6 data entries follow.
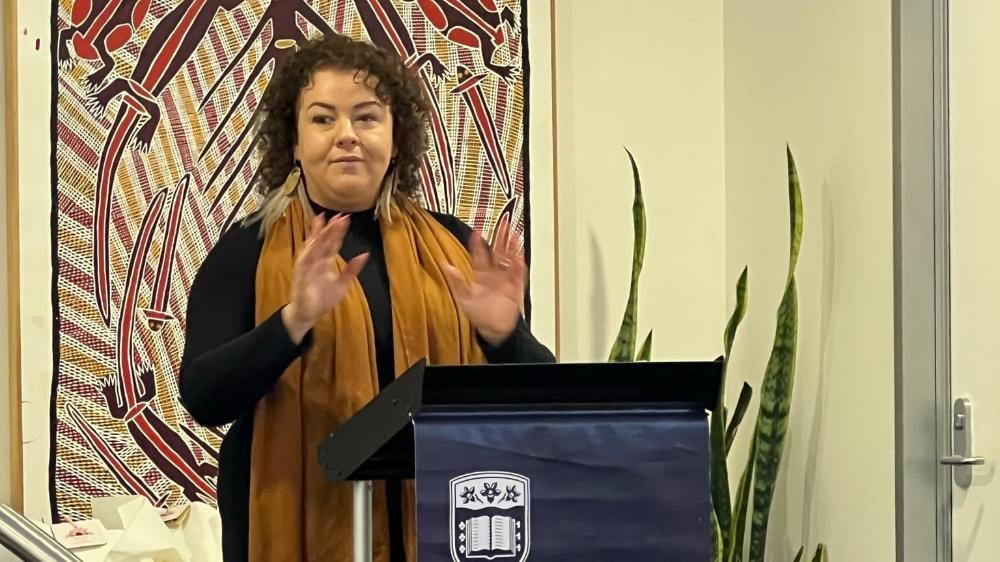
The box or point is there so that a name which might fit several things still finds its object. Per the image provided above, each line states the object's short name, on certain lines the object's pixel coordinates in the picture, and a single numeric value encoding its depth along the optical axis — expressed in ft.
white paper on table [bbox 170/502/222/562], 15.76
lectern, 9.96
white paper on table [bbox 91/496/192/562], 15.28
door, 13.82
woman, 15.33
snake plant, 16.44
